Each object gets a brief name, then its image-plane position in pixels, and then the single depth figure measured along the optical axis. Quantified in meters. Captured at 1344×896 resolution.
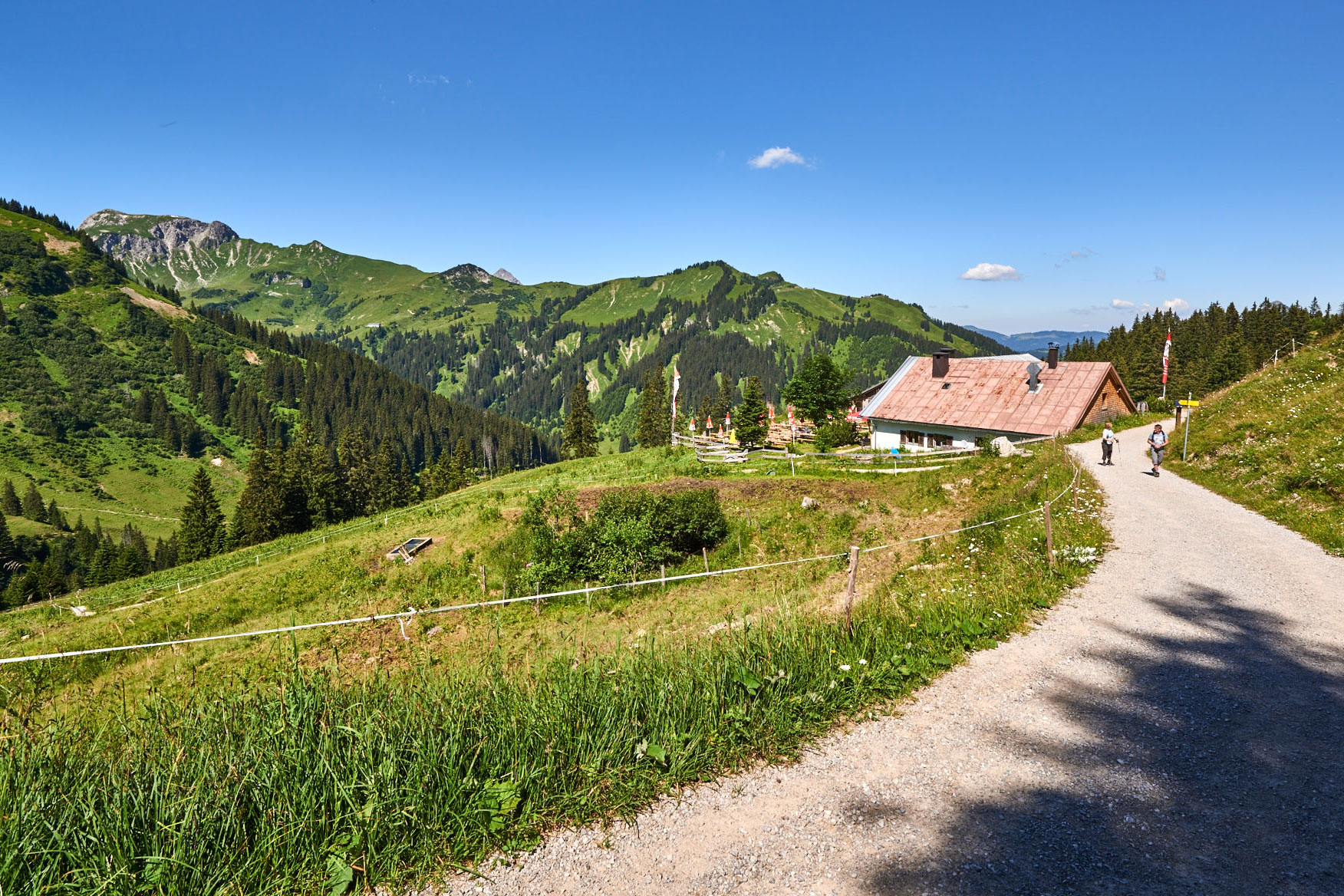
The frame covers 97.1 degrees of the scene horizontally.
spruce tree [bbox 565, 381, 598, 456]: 81.25
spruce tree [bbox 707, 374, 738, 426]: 108.58
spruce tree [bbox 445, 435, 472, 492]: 93.12
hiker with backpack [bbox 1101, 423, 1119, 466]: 27.36
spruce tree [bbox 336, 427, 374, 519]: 87.25
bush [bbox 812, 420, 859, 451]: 52.33
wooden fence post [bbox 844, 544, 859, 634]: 8.38
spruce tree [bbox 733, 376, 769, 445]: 63.28
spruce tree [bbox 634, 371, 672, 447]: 93.56
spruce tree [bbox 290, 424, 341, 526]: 74.94
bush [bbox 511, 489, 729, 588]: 21.52
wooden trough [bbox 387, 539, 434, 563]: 27.45
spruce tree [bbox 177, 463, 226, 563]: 75.62
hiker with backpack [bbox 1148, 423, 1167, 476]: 23.72
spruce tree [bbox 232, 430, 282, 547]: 68.38
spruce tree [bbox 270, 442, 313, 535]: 69.94
